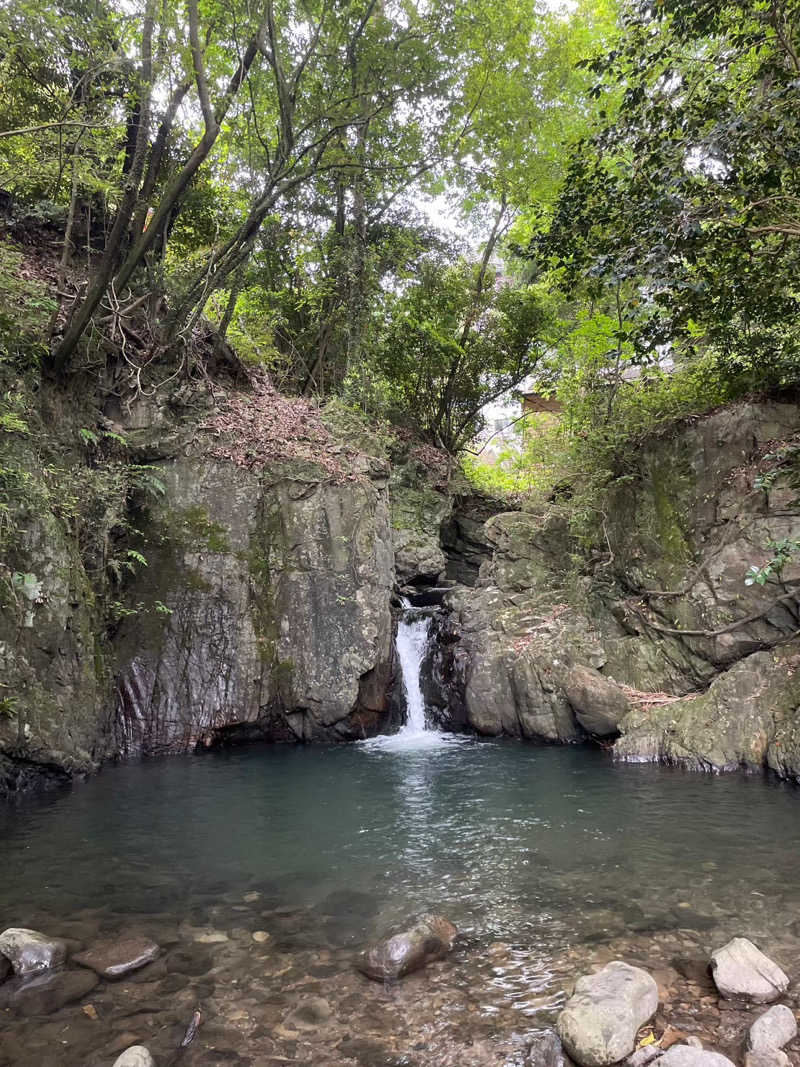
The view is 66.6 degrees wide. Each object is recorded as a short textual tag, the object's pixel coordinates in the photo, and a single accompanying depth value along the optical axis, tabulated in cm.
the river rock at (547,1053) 317
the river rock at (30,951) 404
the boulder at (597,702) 1059
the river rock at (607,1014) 314
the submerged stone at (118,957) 404
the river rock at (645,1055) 309
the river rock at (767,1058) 301
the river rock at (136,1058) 306
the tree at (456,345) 1797
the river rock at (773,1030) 312
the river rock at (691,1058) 292
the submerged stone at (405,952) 405
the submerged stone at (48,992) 369
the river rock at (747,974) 359
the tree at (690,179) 644
